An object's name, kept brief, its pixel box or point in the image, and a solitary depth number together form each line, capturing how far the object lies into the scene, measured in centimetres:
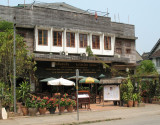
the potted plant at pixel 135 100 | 1839
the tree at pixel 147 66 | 3922
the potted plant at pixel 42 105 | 1431
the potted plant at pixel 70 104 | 1531
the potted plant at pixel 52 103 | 1459
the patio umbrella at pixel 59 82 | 1669
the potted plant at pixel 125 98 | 1844
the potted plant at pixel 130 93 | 1825
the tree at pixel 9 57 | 1644
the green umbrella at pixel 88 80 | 1992
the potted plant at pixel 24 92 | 1466
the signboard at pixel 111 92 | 1873
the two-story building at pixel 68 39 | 2280
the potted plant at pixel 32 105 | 1401
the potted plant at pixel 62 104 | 1494
